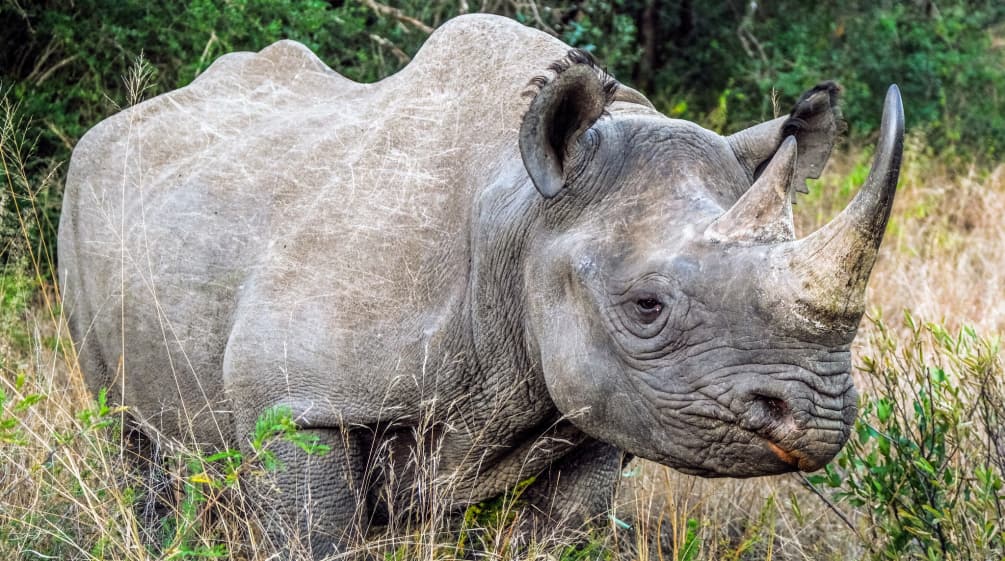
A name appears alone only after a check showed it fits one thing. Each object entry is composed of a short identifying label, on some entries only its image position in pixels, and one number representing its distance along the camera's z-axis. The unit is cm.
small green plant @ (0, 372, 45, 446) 821
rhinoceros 703
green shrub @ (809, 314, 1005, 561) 890
